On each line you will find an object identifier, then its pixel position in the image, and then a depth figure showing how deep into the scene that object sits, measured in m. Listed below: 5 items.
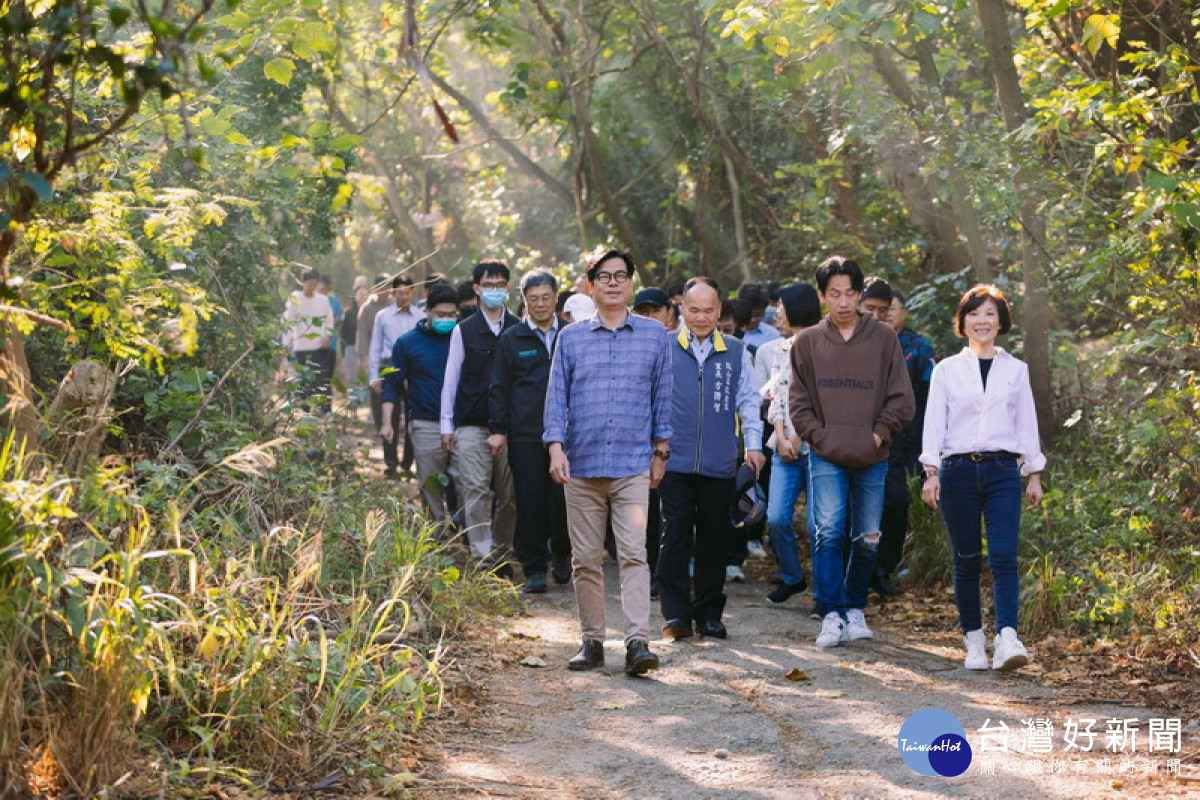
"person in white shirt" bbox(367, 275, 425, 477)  14.14
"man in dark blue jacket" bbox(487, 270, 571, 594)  10.16
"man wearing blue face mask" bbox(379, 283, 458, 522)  11.09
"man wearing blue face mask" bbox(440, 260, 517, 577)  10.55
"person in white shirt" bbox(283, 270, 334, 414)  16.31
